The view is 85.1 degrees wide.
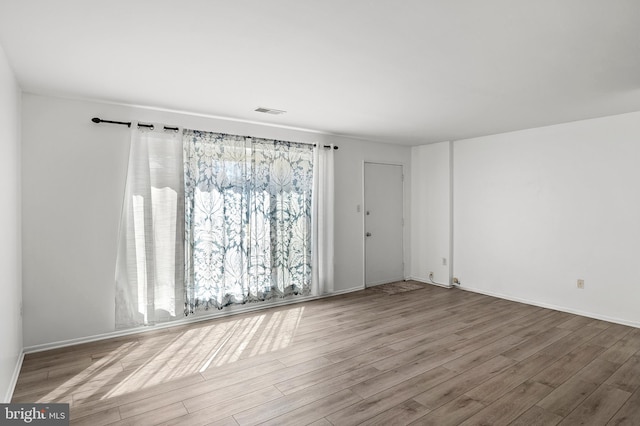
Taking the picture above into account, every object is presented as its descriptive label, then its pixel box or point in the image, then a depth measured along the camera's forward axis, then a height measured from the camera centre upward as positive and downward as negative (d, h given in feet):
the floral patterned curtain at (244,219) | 13.52 -0.30
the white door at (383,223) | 19.40 -0.67
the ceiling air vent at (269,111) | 12.87 +3.79
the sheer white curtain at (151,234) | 12.11 -0.80
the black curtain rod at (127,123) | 11.66 +3.10
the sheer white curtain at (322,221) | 16.80 -0.47
